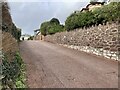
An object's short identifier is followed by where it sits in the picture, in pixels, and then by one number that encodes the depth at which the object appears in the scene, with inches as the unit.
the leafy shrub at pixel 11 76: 94.3
